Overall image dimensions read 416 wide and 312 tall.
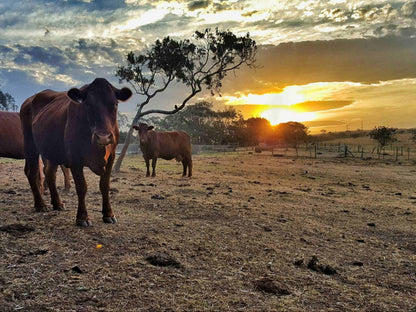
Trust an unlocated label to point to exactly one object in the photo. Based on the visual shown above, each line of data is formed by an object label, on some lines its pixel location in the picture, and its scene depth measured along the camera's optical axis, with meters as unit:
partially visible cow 8.93
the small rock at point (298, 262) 4.59
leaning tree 20.72
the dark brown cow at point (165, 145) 17.48
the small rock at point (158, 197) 9.23
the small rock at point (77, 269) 3.72
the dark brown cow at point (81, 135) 5.31
